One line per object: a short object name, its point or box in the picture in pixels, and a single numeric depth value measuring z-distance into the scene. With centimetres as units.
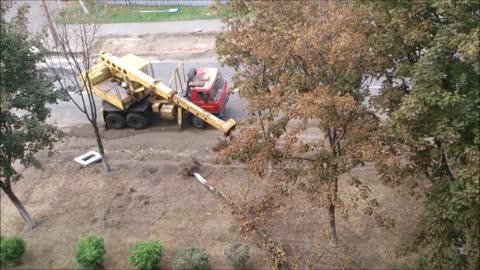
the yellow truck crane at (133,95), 2064
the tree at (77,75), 1805
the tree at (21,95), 1538
